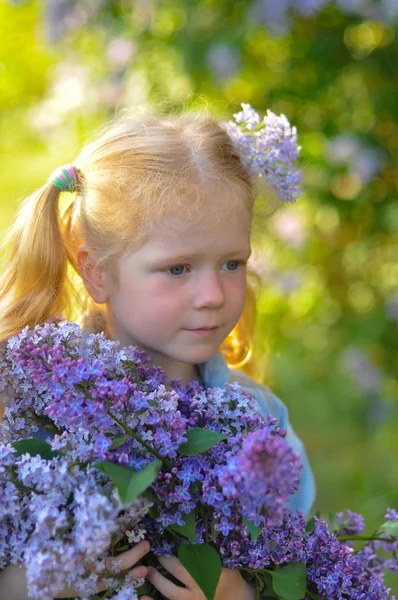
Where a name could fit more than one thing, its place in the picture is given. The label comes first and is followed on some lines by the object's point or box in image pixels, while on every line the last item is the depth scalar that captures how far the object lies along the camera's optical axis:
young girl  2.07
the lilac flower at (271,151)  2.15
